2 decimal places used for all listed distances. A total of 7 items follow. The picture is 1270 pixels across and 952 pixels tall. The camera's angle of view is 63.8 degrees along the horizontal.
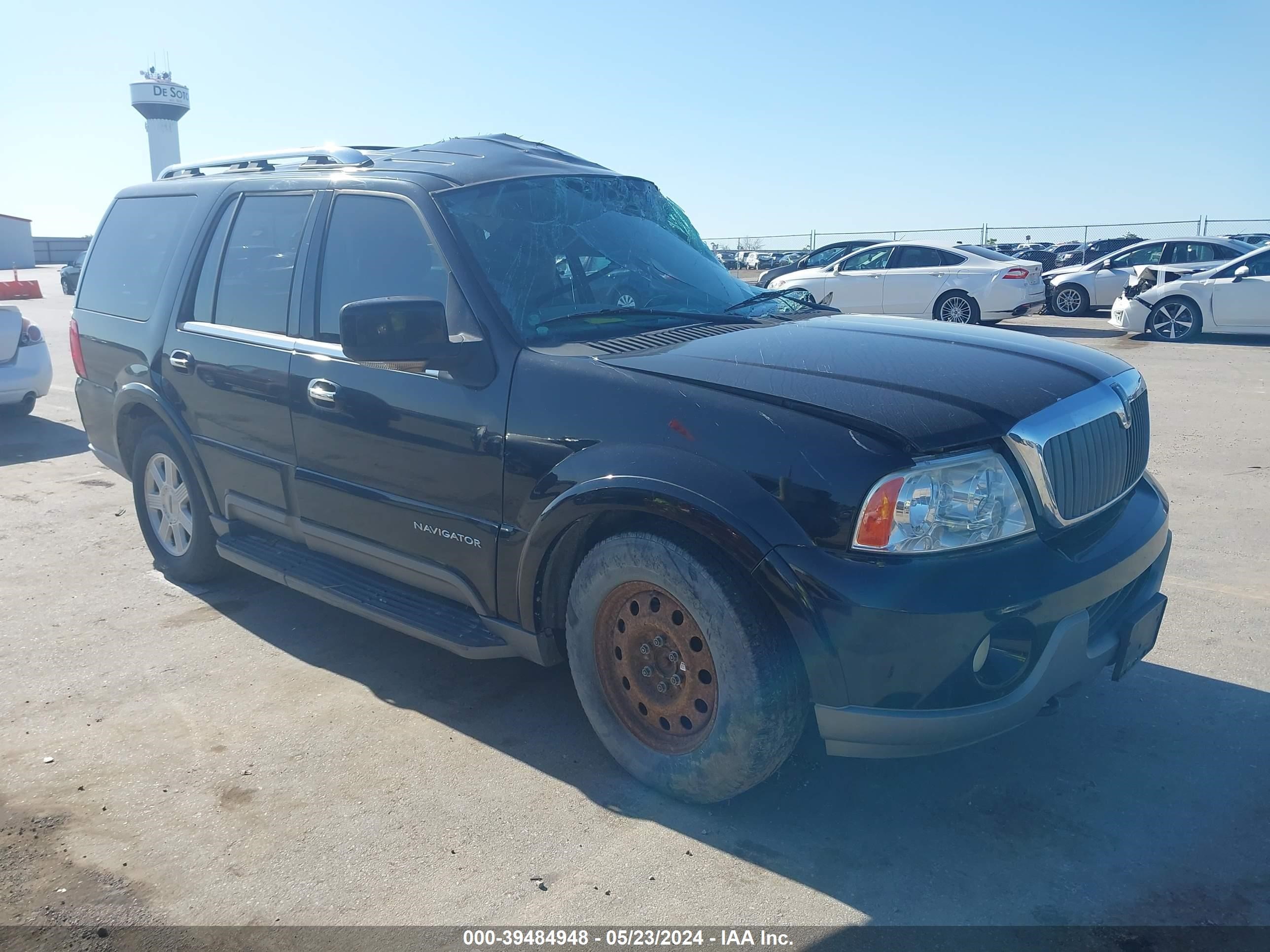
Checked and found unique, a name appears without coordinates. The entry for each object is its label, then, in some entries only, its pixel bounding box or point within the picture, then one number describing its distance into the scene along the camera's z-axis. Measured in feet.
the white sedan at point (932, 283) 53.21
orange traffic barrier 81.41
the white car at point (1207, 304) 49.21
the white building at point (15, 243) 229.45
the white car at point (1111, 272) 61.41
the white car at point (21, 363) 31.42
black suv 8.98
